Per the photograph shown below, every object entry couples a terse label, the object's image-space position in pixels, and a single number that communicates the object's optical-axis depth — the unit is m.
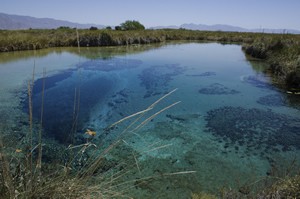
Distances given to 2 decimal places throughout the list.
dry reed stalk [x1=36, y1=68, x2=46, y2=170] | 1.25
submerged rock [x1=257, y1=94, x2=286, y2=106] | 5.52
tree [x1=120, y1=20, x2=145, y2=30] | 25.08
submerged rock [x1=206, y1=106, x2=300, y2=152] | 3.76
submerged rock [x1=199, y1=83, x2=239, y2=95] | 6.35
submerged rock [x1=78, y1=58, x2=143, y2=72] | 9.14
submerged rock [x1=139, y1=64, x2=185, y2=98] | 6.58
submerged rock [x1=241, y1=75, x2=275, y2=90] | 6.95
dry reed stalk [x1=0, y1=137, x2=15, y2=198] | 1.07
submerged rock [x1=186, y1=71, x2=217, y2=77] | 8.30
